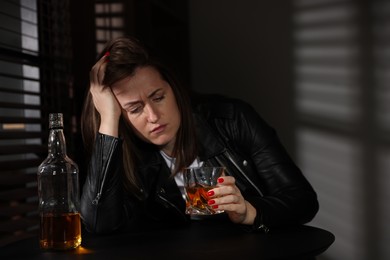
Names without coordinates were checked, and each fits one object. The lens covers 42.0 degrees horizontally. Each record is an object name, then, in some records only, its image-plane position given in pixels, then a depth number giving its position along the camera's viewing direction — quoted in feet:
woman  4.97
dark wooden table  3.62
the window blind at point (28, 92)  5.52
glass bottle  3.89
